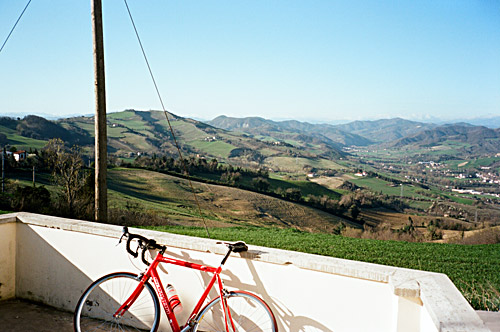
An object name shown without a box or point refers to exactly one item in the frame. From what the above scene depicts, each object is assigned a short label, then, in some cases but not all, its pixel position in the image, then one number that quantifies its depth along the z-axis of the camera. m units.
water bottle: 2.54
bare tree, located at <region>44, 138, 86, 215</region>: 15.55
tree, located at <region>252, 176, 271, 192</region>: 41.59
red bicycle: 2.48
